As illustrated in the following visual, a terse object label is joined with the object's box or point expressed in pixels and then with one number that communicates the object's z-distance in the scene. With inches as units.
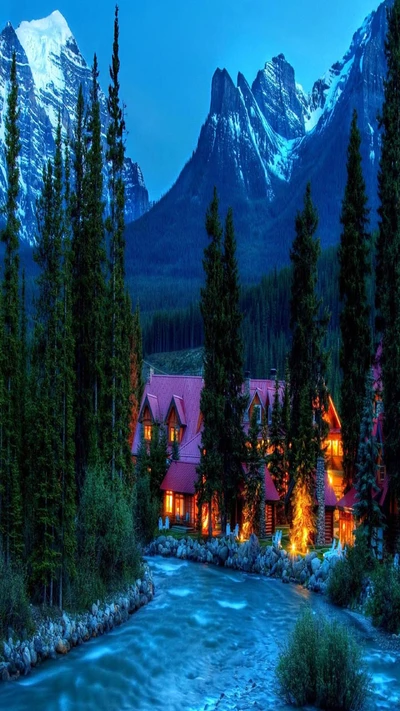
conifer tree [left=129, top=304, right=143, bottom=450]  1963.3
